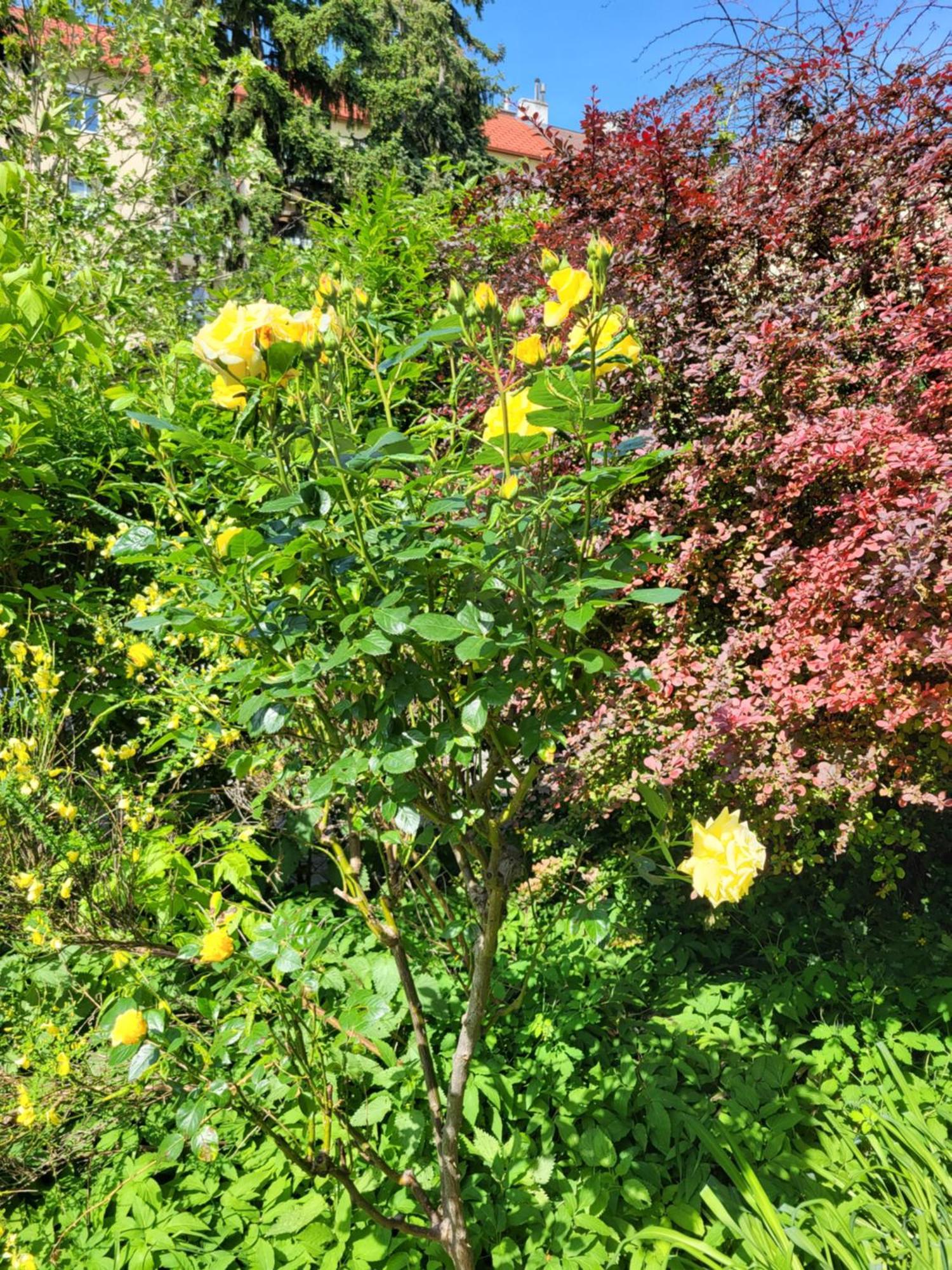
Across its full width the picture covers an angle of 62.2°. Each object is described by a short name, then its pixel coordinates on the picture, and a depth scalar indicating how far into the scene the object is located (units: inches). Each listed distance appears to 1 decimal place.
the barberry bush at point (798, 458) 74.7
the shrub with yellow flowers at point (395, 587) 37.6
